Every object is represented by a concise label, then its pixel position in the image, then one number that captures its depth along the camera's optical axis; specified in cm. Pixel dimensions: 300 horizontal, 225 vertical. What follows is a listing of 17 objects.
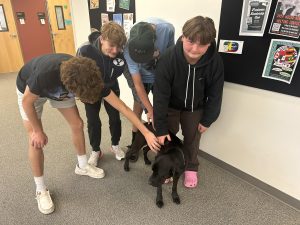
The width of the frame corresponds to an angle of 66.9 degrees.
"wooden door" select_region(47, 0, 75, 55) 559
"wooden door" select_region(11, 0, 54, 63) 532
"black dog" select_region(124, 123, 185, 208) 141
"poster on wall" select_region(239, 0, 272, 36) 136
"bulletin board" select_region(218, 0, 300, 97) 139
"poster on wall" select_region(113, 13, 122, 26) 257
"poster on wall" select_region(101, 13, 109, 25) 278
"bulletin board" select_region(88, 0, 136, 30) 240
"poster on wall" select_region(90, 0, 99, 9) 288
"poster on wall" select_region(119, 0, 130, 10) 241
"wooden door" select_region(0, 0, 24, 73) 496
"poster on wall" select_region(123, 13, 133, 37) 246
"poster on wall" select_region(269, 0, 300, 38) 124
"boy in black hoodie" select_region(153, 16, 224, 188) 123
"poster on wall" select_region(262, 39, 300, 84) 132
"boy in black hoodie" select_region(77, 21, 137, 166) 143
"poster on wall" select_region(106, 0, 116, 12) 259
